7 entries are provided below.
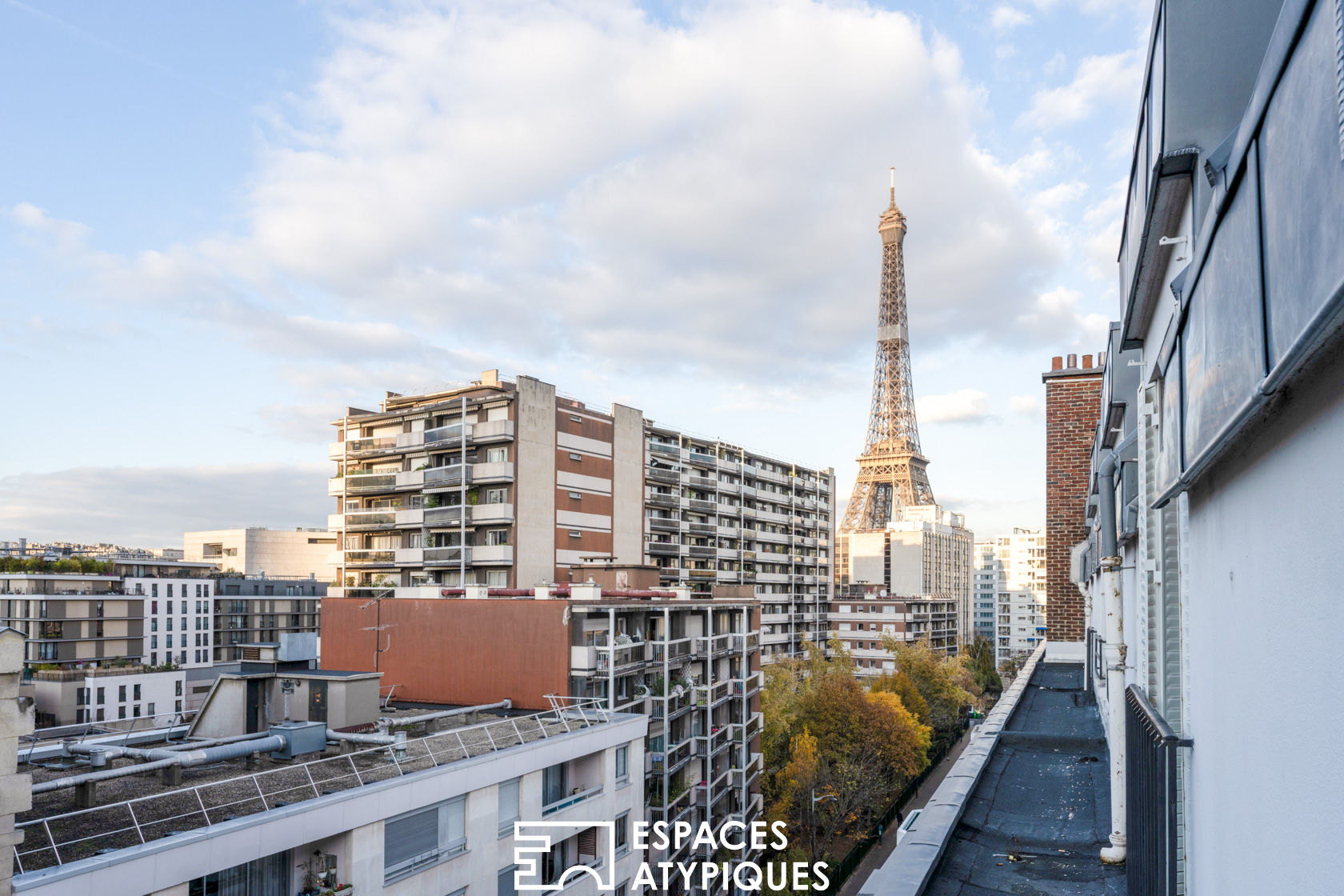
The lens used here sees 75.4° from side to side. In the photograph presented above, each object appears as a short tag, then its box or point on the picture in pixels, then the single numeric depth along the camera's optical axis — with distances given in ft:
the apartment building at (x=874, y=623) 261.03
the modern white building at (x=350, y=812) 40.57
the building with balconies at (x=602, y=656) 87.45
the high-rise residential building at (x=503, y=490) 144.05
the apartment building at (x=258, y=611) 296.30
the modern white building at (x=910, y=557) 351.05
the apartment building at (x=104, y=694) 180.86
